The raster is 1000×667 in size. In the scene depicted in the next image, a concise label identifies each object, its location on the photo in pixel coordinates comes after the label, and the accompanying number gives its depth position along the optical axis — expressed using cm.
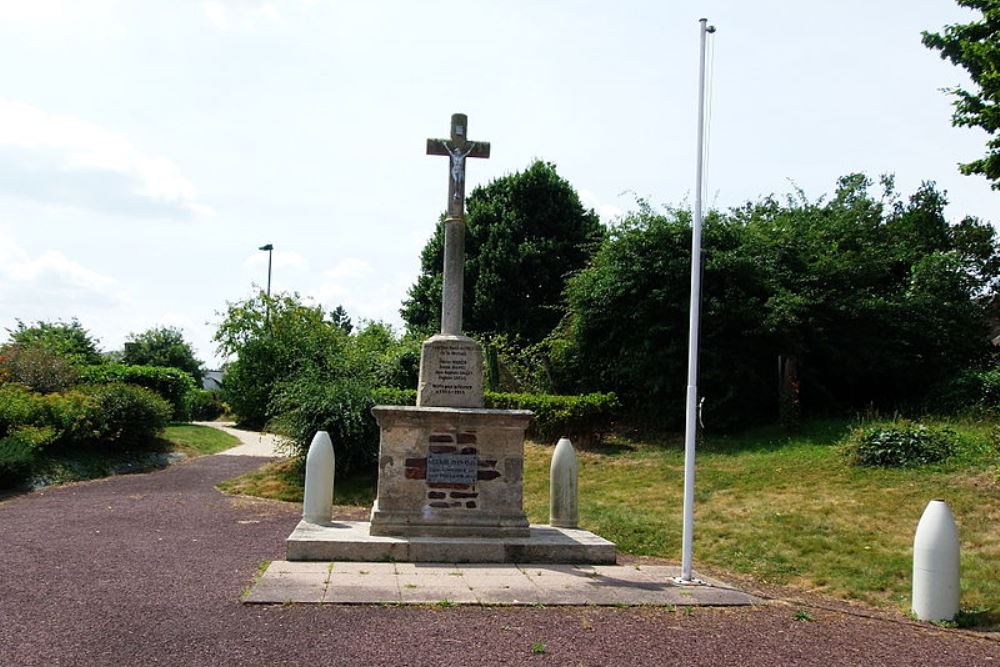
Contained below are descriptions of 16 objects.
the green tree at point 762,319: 1661
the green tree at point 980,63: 962
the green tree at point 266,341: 2656
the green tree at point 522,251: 2747
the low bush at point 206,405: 3477
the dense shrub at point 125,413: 1712
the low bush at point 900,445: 1205
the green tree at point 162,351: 4275
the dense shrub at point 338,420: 1398
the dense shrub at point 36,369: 1988
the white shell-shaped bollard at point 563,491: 941
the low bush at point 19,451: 1360
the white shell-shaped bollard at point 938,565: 656
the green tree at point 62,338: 3098
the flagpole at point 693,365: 729
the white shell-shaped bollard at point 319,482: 866
